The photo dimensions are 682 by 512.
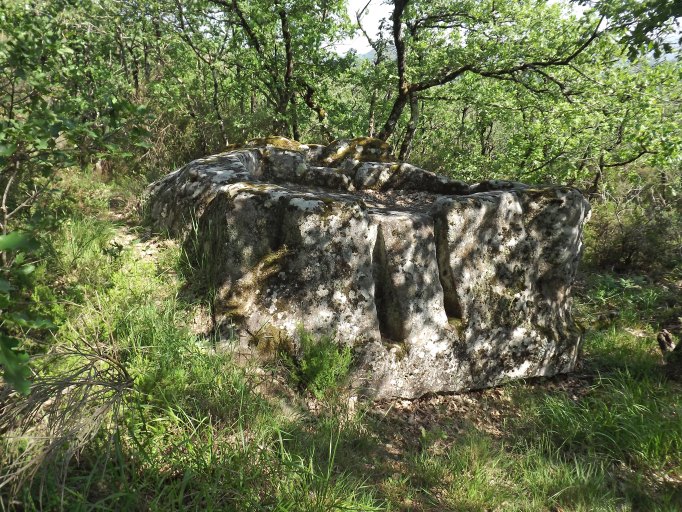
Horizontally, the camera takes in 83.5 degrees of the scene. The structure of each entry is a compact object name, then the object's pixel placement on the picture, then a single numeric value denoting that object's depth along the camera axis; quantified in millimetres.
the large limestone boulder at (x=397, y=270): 3766
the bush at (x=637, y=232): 7684
